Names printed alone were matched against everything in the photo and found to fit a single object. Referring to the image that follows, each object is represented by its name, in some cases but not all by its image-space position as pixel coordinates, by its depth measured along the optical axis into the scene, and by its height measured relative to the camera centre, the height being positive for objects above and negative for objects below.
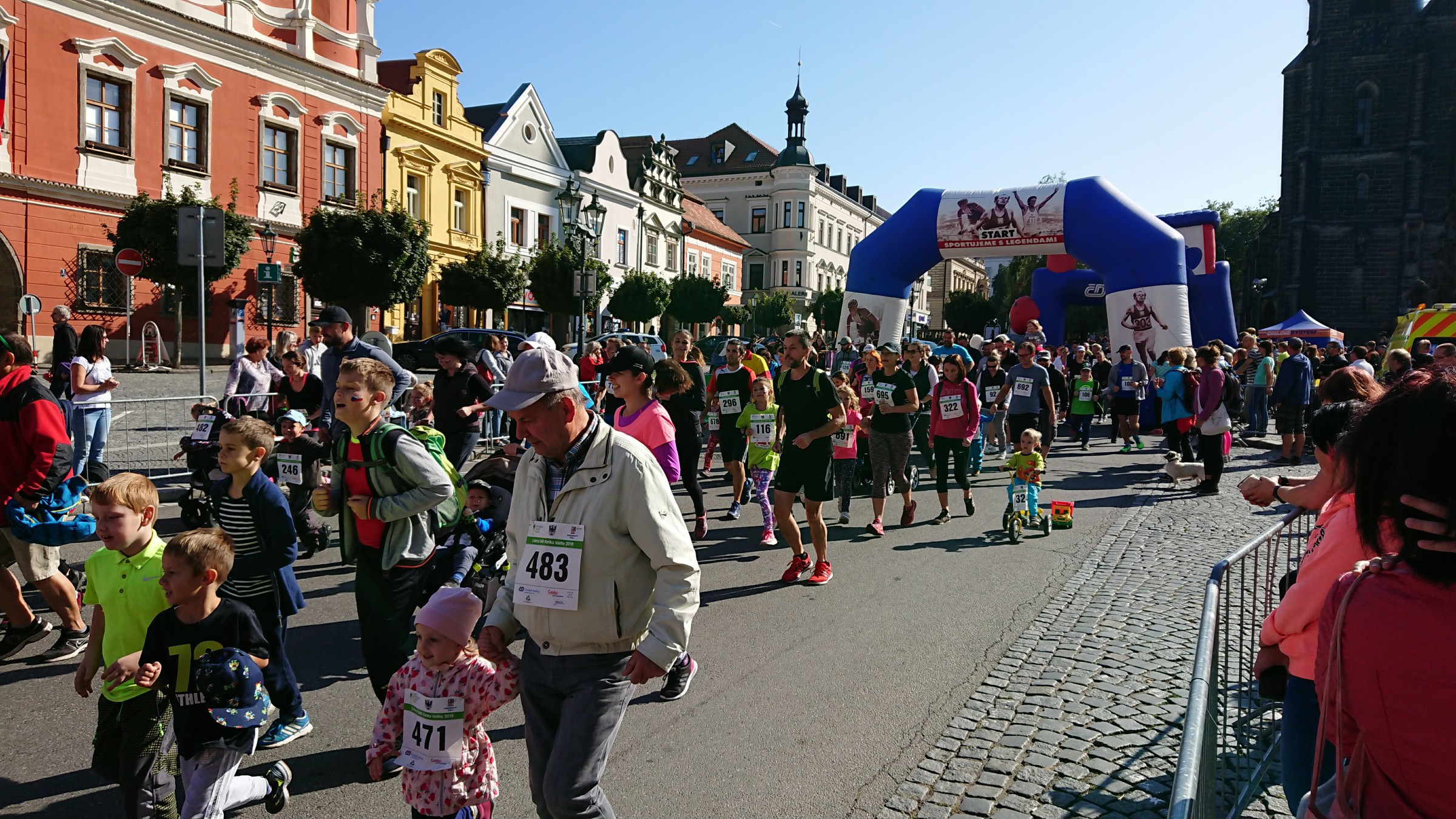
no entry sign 15.26 +1.61
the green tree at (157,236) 23.98 +3.20
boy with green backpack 4.21 -0.57
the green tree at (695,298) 52.22 +4.17
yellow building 36.44 +8.17
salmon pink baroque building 23.86 +6.68
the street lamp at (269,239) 26.31 +3.50
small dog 8.66 -0.80
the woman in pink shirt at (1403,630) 1.63 -0.40
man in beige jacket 2.79 -0.59
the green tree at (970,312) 74.44 +5.26
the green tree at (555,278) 38.88 +3.86
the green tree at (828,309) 71.88 +5.16
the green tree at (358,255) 27.77 +3.30
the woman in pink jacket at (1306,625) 2.65 -0.66
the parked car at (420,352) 27.58 +0.57
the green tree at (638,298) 46.38 +3.70
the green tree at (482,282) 35.69 +3.32
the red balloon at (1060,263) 29.47 +3.64
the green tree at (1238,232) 80.25 +12.63
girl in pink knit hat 3.05 -1.05
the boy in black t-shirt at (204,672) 3.21 -0.99
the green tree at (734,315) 57.31 +3.72
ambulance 22.94 +1.54
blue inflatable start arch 20.03 +3.00
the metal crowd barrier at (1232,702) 2.50 -1.03
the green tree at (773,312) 66.94 +4.55
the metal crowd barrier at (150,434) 10.90 -0.76
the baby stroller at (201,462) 7.97 -0.79
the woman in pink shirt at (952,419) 10.05 -0.38
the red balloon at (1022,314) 32.16 +2.28
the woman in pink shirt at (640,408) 6.34 -0.21
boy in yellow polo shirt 3.32 -0.98
